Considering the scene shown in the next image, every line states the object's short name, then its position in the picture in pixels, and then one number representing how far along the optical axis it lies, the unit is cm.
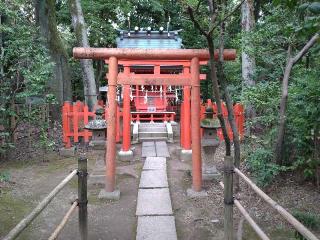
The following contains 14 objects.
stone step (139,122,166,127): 1298
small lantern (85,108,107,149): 768
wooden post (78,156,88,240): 411
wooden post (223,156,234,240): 392
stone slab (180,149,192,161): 965
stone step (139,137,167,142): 1209
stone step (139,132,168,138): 1226
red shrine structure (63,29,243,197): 656
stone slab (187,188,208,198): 661
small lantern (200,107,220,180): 746
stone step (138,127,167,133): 1248
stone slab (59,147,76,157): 1020
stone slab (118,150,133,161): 970
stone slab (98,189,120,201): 661
